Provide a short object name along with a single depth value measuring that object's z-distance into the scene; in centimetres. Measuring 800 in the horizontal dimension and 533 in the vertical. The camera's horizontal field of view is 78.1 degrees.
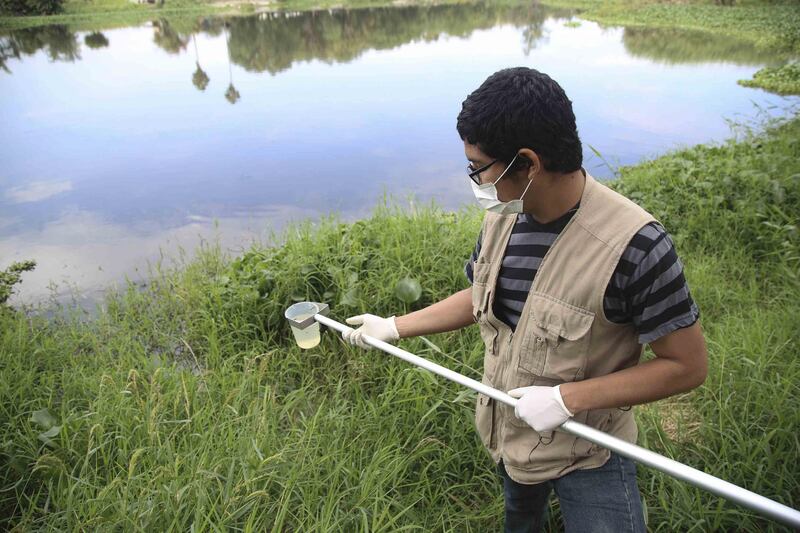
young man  104
